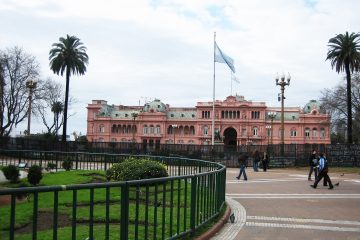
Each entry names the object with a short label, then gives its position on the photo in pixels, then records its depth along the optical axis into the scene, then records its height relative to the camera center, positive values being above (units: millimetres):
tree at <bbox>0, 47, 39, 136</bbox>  52375 +6306
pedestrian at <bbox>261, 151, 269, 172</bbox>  37094 -1011
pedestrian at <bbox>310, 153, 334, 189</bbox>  21281 -923
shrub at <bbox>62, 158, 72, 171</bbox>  26906 -1100
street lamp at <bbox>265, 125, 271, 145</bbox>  113469 +4781
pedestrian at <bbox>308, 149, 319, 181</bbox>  25800 -646
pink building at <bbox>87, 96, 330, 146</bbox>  121125 +6288
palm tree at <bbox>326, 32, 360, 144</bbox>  51438 +10565
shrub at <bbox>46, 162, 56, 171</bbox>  27069 -1237
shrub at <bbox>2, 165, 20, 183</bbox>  20156 -1251
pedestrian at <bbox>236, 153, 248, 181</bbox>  25706 -822
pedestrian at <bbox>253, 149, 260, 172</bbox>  36359 -901
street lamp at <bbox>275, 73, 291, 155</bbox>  42094 +5783
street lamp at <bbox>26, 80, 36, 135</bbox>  51281 +6203
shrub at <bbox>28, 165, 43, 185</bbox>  18609 -1213
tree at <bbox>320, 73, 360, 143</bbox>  57688 +5749
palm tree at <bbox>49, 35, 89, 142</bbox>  62719 +11478
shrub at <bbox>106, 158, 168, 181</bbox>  17328 -886
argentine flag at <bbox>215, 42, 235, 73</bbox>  50219 +9477
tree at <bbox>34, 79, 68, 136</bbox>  57716 +5886
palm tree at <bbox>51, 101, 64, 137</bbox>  77438 +5624
